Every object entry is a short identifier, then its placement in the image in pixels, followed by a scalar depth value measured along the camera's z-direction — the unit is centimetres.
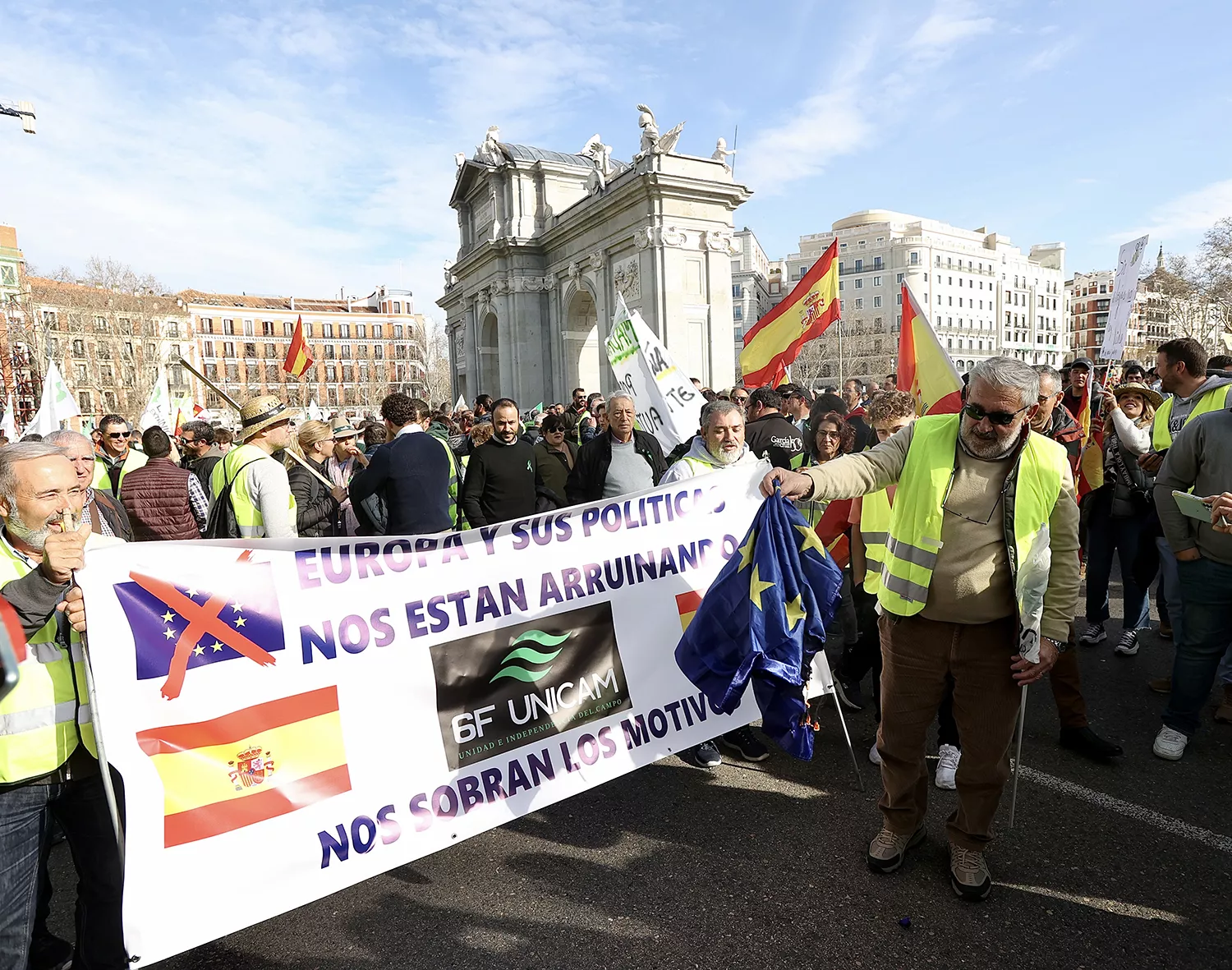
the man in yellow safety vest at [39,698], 214
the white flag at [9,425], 1175
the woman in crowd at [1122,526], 546
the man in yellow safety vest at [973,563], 277
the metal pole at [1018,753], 299
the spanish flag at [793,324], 796
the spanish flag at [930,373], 445
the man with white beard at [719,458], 405
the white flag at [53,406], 810
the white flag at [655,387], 645
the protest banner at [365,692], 238
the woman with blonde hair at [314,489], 564
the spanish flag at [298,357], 1352
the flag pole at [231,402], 575
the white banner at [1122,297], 688
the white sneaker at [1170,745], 388
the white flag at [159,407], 1051
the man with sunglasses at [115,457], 734
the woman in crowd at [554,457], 717
